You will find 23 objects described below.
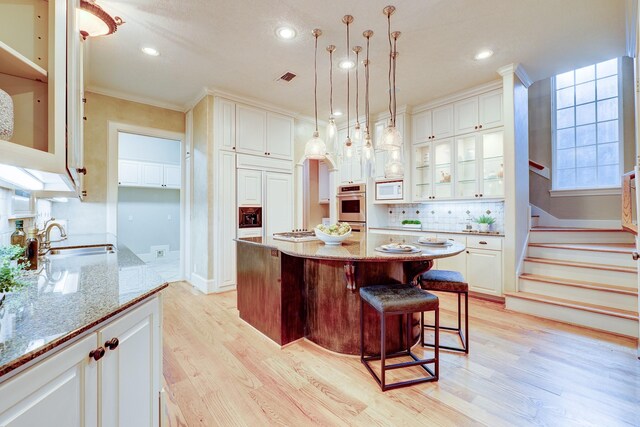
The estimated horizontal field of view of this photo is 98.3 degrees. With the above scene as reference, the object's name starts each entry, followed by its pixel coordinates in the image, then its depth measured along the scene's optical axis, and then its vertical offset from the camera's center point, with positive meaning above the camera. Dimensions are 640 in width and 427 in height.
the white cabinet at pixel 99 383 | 0.67 -0.51
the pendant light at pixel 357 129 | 2.65 +0.82
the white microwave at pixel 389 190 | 4.52 +0.40
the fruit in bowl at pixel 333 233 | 2.39 -0.17
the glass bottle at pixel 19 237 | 1.46 -0.12
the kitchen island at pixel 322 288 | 2.13 -0.63
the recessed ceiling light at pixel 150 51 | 2.85 +1.70
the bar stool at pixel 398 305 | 1.75 -0.59
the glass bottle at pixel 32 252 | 1.45 -0.20
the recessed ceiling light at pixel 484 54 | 2.94 +1.73
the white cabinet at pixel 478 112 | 3.56 +1.37
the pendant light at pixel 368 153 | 2.59 +0.58
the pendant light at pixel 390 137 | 2.43 +0.67
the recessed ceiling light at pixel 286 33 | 2.54 +1.70
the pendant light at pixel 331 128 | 2.54 +0.80
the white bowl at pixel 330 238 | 2.39 -0.21
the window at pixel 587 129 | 4.03 +1.31
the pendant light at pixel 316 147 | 2.61 +0.63
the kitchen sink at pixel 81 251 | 2.11 -0.30
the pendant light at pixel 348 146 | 2.72 +0.67
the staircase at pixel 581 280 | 2.66 -0.74
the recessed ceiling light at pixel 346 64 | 3.08 +1.70
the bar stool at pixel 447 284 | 2.20 -0.57
